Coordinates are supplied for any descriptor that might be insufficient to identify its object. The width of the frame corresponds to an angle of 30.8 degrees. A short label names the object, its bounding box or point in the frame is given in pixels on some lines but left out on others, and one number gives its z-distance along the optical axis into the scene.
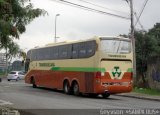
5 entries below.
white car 38.61
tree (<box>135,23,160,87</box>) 26.46
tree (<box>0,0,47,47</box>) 8.05
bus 17.25
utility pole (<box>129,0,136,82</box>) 23.50
